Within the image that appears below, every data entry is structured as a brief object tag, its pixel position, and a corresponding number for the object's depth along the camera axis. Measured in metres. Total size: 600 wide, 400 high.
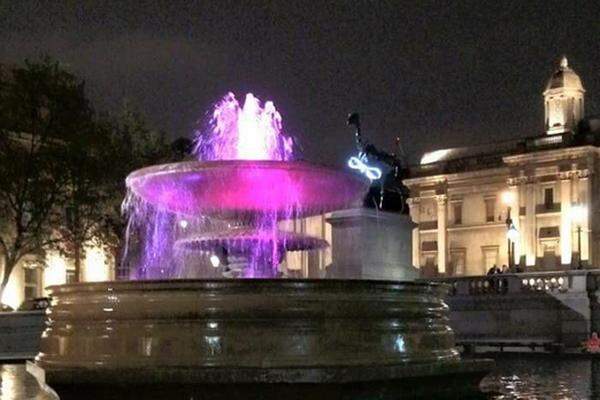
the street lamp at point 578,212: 70.65
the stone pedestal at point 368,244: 20.33
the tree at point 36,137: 33.00
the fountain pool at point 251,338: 8.02
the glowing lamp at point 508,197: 74.41
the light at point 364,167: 20.50
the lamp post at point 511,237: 33.22
